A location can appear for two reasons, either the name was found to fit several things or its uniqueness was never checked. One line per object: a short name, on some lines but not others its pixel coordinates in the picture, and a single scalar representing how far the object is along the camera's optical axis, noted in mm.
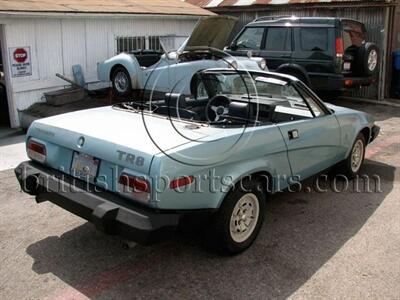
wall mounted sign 9102
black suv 9547
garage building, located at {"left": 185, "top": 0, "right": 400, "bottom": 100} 10820
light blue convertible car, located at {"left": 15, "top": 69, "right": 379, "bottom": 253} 3098
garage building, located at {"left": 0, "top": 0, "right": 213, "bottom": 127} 9094
